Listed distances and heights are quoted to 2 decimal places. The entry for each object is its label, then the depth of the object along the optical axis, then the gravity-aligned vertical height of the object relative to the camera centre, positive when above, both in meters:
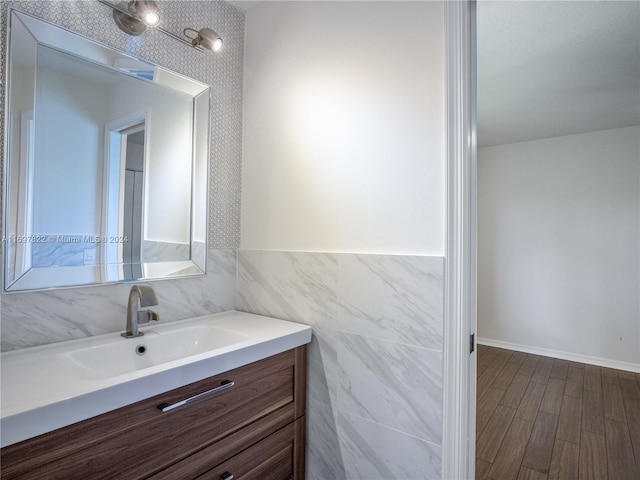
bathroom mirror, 1.11 +0.31
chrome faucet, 1.23 -0.24
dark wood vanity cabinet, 0.78 -0.55
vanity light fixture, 1.31 +0.89
